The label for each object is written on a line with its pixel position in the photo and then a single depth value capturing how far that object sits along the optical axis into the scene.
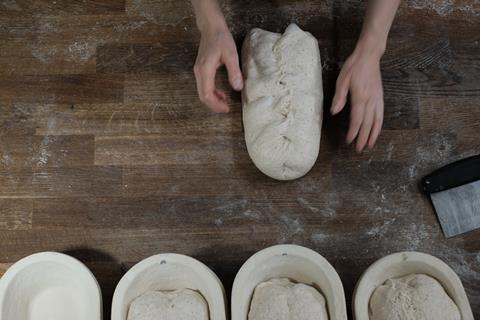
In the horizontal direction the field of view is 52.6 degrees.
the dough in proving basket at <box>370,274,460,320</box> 1.25
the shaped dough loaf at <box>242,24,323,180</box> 1.40
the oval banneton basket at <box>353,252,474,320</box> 1.28
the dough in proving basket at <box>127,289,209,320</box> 1.30
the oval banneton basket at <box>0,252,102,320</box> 1.36
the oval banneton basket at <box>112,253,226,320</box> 1.30
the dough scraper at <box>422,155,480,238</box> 1.49
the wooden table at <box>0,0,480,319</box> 1.51
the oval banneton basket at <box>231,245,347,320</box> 1.29
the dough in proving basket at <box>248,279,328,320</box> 1.27
